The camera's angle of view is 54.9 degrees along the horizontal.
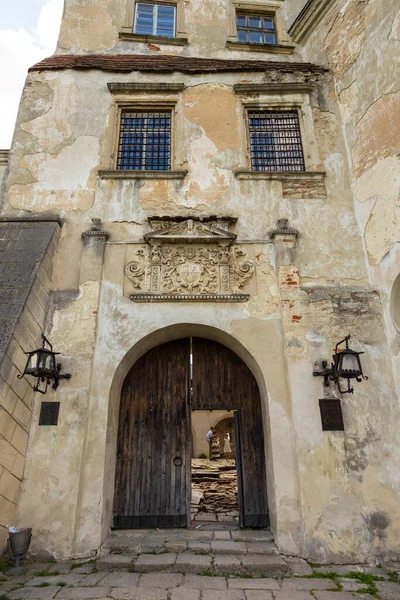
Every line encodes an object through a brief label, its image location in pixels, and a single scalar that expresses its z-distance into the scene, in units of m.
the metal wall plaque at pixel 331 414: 5.31
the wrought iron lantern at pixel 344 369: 5.13
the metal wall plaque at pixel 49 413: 5.33
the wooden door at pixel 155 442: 5.82
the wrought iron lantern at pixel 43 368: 4.95
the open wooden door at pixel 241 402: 5.87
